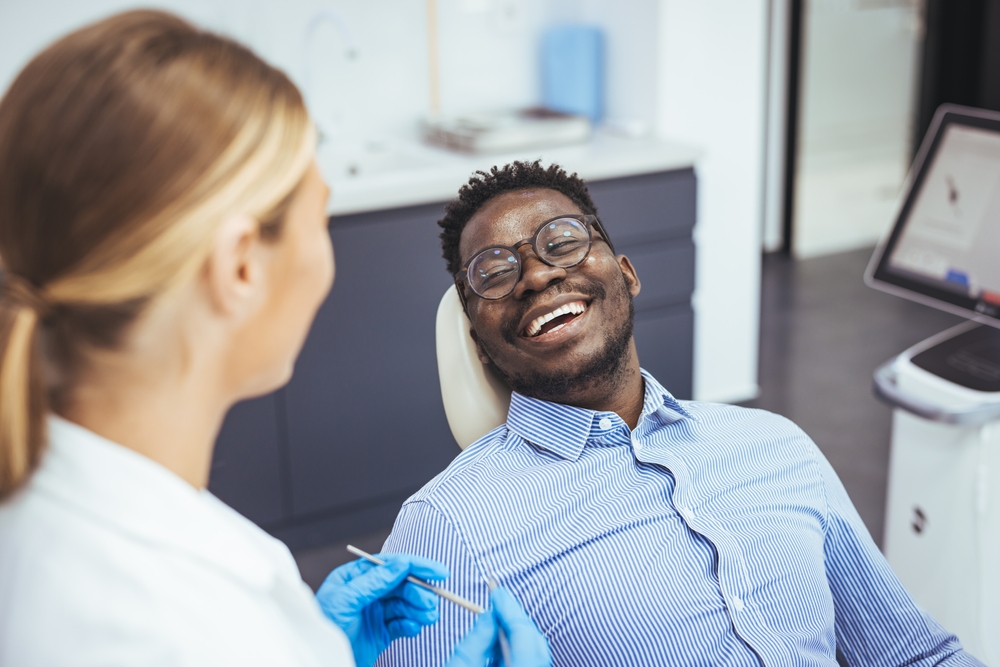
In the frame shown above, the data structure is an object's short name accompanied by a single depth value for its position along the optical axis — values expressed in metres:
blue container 3.01
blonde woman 0.61
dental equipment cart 1.63
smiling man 1.16
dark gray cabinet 2.37
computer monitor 1.66
